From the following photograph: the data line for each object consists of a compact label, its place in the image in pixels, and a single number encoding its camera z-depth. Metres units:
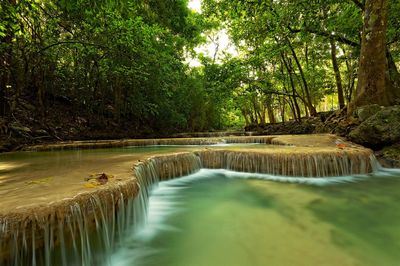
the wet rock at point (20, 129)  8.62
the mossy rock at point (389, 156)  5.94
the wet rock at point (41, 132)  9.87
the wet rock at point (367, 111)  7.19
